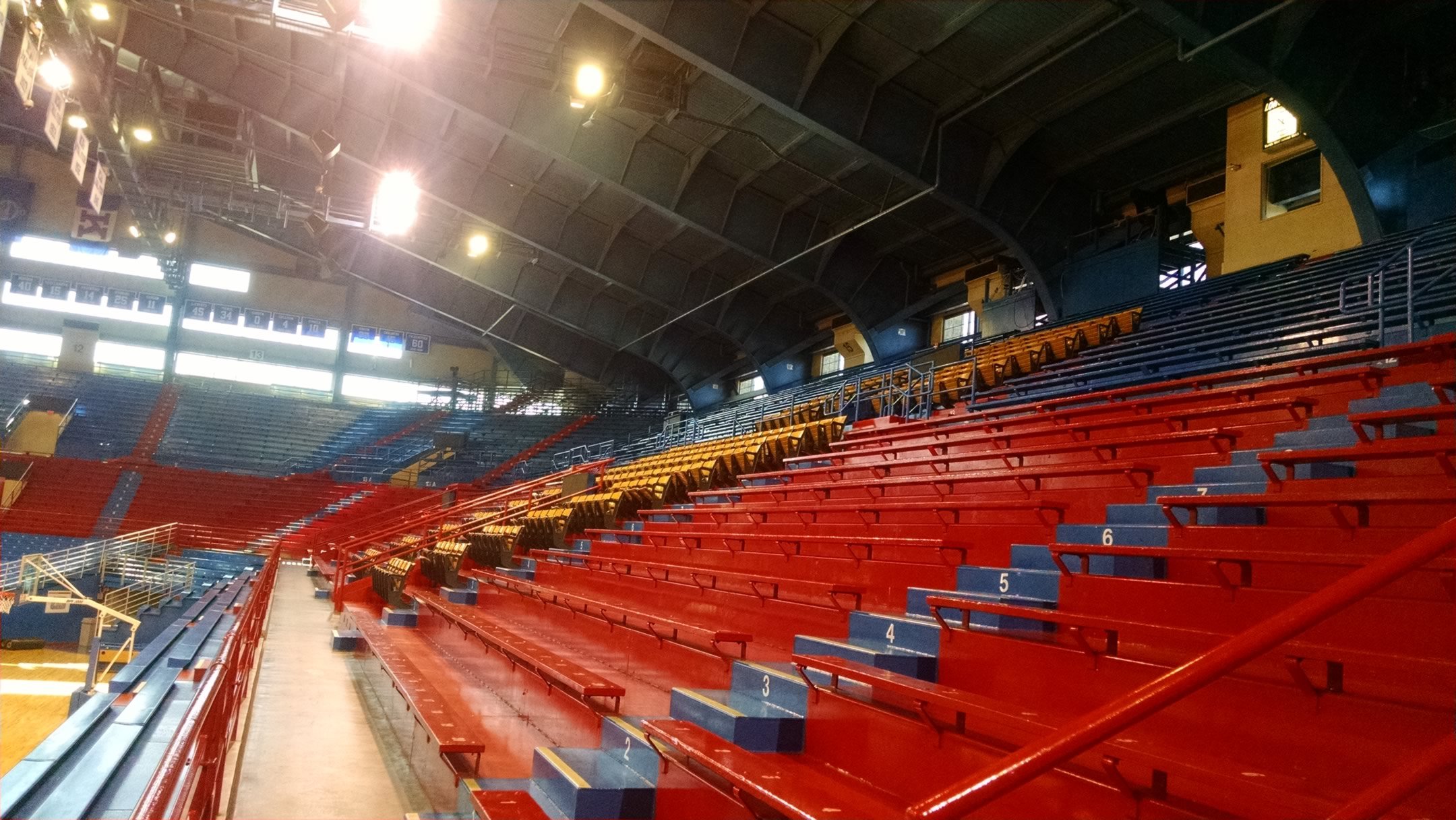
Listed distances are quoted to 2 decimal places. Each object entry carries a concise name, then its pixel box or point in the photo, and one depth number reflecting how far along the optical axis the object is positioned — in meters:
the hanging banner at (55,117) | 10.80
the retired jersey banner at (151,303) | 25.94
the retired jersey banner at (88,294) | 25.27
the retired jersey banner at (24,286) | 24.72
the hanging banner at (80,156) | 12.26
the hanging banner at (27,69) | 9.33
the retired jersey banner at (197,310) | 26.22
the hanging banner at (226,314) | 26.45
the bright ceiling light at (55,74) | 11.05
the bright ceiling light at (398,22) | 10.21
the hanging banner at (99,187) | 13.81
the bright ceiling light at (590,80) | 11.18
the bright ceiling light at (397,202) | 15.16
